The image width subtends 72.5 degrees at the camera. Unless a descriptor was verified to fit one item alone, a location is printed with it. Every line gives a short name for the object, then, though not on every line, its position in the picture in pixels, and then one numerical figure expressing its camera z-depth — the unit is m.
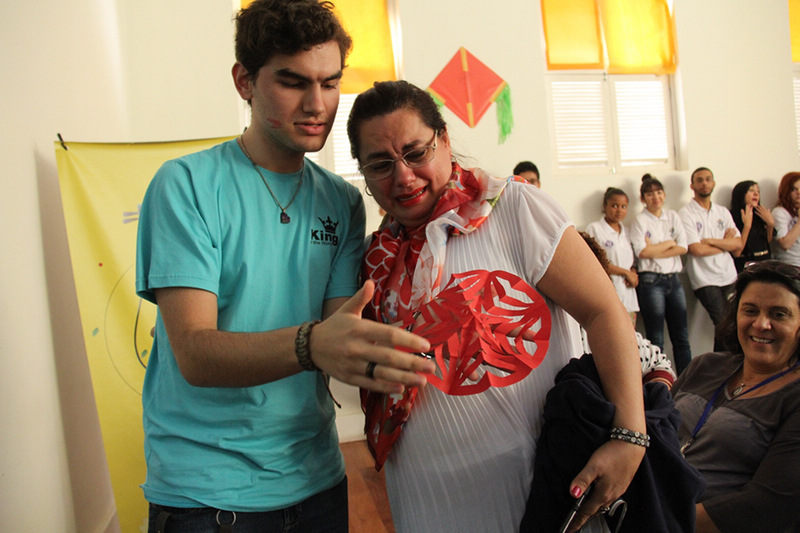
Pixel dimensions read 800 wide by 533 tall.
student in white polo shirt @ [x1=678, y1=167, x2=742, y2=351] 4.89
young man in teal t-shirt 0.93
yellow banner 2.38
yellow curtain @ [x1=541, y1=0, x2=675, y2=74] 5.09
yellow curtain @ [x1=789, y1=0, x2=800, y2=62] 5.75
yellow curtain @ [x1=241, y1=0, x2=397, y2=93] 4.72
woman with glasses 0.90
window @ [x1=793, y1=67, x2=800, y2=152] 5.91
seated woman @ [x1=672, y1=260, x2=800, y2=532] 1.42
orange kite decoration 4.70
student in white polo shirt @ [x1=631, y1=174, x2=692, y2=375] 4.70
